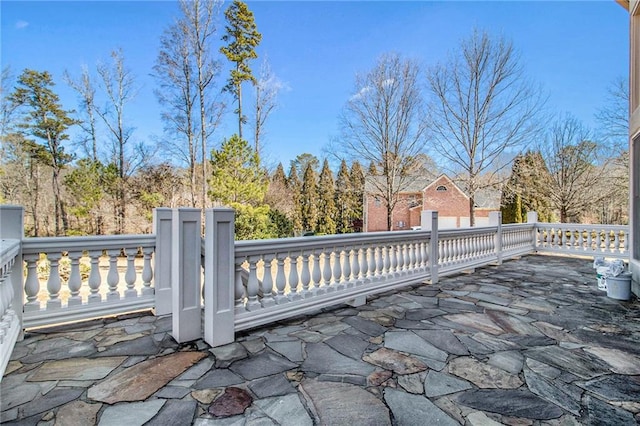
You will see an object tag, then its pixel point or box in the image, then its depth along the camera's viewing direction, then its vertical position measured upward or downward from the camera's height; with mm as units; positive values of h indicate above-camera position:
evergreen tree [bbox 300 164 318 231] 20391 +806
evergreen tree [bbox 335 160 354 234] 21016 +464
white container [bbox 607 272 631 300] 3867 -937
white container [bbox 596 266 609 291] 4214 -904
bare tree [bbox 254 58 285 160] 15922 +6233
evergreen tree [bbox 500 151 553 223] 12173 +1417
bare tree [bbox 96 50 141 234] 12820 +4522
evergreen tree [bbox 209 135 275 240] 11977 +1152
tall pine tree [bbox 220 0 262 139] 14461 +8392
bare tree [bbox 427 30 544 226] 10305 +3773
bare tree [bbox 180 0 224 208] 12695 +6720
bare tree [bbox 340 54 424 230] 12883 +4019
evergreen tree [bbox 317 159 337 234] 20422 +666
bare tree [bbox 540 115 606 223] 11594 +1708
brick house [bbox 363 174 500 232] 19312 +510
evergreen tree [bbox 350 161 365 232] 19438 +1020
